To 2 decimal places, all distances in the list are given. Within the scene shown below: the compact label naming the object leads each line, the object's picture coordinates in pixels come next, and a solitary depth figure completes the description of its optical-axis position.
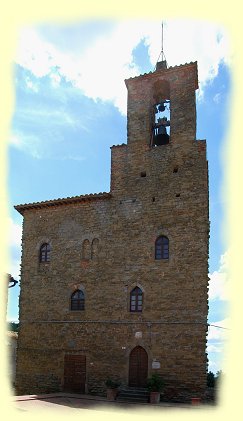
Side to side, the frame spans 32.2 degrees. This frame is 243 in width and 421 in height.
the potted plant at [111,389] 16.50
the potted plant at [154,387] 15.77
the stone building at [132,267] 17.06
